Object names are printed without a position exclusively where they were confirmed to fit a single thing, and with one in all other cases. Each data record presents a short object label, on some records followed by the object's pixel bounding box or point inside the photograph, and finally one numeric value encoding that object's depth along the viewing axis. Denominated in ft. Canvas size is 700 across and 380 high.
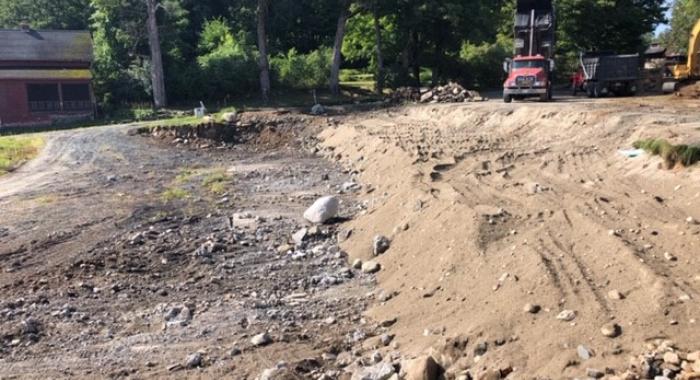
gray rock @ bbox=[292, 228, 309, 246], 40.16
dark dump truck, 100.01
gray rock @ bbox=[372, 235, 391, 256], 35.50
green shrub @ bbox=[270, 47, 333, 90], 147.84
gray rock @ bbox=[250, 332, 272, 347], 25.93
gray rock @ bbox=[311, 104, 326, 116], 109.91
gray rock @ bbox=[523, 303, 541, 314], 23.50
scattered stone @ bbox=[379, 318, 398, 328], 26.72
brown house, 127.34
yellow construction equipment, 99.86
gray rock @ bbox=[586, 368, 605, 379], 19.01
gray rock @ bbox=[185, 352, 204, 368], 24.59
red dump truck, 94.07
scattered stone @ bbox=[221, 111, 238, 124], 101.40
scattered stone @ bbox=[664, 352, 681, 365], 18.84
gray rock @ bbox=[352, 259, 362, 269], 34.68
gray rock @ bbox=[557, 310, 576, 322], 22.43
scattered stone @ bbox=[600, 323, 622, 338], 20.99
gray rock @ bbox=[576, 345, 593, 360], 20.12
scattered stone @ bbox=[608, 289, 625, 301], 23.28
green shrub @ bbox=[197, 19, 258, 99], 139.95
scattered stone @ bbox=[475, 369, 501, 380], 20.18
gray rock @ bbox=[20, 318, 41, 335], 28.56
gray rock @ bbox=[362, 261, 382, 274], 33.65
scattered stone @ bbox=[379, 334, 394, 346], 24.96
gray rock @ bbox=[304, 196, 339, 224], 44.21
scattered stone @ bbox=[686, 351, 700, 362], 18.78
